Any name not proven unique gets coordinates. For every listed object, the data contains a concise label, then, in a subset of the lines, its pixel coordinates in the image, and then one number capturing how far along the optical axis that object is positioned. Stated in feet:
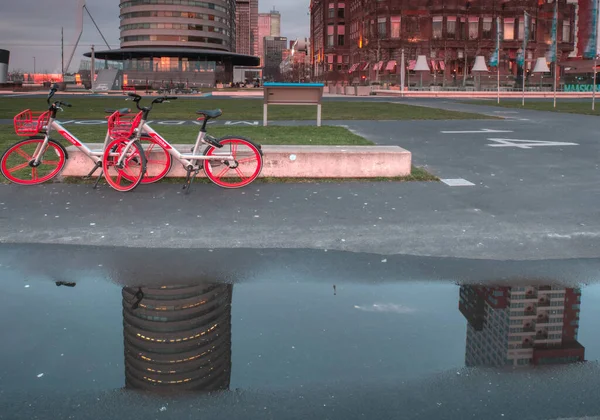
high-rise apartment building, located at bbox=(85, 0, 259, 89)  472.44
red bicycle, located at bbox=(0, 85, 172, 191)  30.14
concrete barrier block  34.04
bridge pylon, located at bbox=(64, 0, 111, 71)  314.14
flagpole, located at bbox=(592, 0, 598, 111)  118.73
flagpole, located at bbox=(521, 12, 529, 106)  130.72
